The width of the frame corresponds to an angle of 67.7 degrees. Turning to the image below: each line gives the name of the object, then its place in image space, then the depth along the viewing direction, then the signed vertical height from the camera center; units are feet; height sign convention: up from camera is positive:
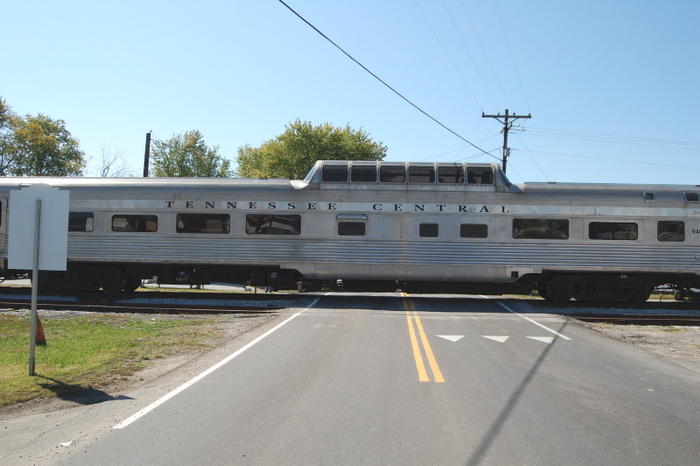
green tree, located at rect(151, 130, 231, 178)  209.97 +39.35
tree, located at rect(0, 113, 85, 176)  163.32 +33.74
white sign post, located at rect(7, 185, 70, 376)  24.07 +0.95
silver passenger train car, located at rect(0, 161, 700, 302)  55.36 +2.87
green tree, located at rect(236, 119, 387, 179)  175.32 +36.42
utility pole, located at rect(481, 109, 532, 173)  110.32 +29.79
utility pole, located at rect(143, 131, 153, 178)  100.03 +19.89
